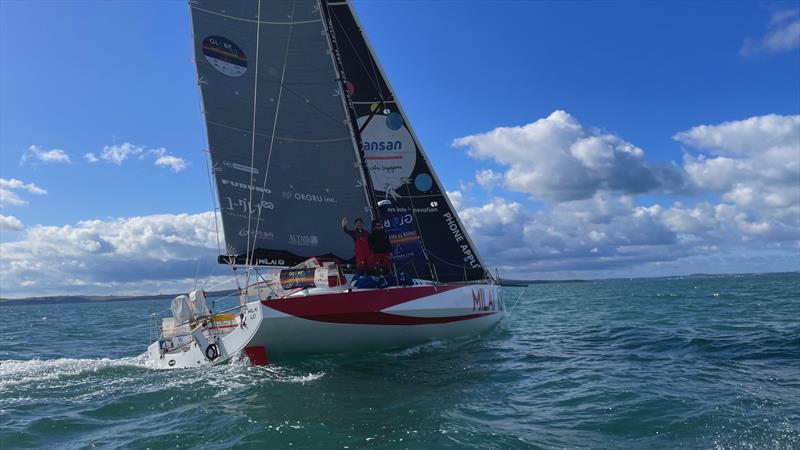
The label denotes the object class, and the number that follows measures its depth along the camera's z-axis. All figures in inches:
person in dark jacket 436.1
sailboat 436.1
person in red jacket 431.5
